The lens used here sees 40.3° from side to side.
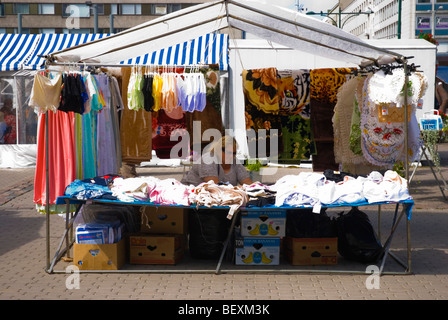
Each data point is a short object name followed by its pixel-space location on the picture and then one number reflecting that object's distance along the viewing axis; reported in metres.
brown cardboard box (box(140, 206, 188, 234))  6.88
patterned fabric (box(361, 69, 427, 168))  7.25
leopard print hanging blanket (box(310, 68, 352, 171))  8.36
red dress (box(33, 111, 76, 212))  6.98
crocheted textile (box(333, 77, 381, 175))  8.00
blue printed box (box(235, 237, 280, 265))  6.71
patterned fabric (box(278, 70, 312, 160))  8.44
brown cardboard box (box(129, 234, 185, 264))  6.73
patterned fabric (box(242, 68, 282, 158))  8.37
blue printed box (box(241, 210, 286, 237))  6.68
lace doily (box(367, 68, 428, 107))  6.71
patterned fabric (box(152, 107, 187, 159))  9.33
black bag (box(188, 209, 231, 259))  6.92
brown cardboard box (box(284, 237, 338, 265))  6.72
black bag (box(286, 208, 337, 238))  6.81
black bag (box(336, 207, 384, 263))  6.77
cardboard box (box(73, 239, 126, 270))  6.46
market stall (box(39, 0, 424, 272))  6.30
